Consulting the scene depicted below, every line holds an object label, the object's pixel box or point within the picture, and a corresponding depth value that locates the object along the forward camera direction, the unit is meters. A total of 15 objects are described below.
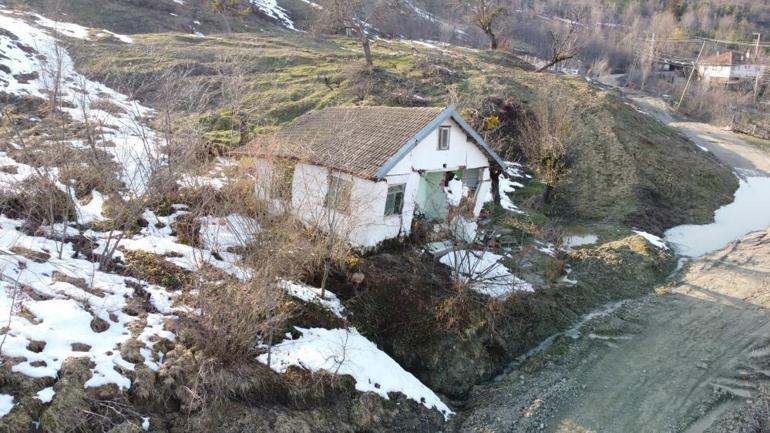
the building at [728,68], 78.56
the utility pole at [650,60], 80.61
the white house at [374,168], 16.28
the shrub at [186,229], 16.56
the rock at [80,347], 10.50
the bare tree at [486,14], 53.09
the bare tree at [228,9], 53.88
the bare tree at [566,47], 45.47
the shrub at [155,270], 13.69
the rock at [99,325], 11.17
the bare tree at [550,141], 28.14
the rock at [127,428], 9.38
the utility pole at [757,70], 70.22
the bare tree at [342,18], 42.06
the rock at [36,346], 10.04
